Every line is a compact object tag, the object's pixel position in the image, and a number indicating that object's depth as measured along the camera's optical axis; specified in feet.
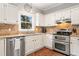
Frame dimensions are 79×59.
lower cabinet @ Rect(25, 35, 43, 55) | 4.05
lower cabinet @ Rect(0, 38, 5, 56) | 2.81
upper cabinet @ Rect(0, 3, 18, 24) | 3.33
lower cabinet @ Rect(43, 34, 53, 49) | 4.89
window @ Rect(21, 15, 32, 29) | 4.67
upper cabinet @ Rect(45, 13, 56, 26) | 4.89
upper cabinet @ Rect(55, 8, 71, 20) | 4.42
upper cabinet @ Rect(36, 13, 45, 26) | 5.23
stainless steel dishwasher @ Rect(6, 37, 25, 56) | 3.11
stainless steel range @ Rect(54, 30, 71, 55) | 3.99
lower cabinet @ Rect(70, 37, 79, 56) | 3.66
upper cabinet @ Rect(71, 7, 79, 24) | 4.13
